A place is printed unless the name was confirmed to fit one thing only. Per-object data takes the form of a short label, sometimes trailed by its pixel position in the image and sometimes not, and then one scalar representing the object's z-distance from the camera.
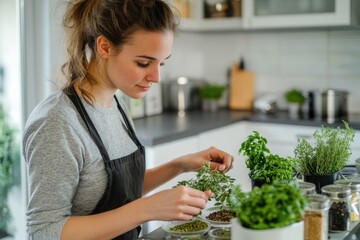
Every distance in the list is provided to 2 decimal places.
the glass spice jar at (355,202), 1.36
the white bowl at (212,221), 1.31
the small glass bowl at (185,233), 1.28
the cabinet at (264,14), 3.27
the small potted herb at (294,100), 3.61
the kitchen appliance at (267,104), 3.64
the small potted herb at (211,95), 3.82
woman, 1.30
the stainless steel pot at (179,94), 3.78
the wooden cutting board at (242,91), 3.89
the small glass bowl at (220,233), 1.25
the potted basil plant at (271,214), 1.00
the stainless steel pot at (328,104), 3.40
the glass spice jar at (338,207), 1.26
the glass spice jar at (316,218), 1.14
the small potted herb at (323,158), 1.40
